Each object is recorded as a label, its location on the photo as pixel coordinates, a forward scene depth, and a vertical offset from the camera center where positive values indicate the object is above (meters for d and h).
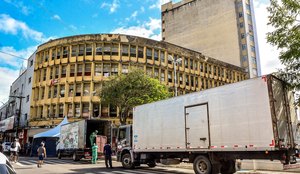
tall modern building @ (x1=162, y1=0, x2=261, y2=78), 62.06 +24.47
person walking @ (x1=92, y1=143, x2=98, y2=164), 20.18 -1.13
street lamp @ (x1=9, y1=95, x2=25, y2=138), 44.79 +3.47
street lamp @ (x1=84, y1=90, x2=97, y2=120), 39.27 +5.49
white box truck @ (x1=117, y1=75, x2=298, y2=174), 10.44 +0.45
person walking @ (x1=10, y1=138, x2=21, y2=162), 20.64 -0.80
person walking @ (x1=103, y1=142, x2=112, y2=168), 17.25 -0.86
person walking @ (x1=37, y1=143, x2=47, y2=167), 17.53 -0.95
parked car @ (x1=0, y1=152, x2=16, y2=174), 3.58 -0.36
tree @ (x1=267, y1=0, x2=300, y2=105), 11.32 +4.18
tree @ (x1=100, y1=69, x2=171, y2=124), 27.97 +4.85
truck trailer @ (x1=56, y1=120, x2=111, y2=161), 22.01 +0.15
